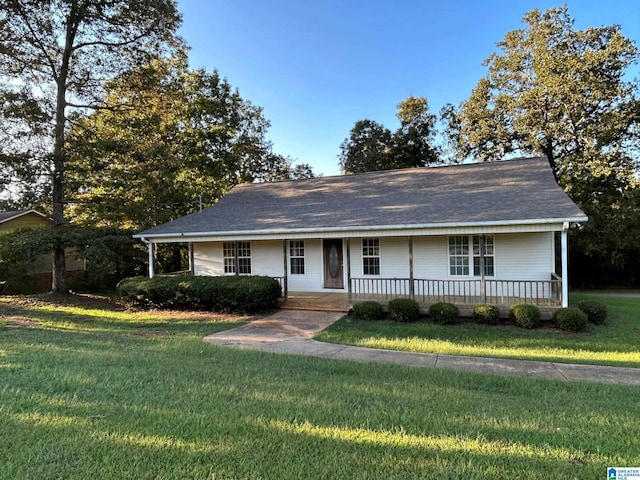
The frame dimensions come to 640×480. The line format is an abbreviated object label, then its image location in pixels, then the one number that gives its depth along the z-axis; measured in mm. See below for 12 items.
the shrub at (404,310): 10820
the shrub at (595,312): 10570
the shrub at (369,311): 11117
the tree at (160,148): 15484
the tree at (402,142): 29297
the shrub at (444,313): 10414
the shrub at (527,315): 9914
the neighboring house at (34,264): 19062
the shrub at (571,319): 9602
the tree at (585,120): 20266
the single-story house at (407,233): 11180
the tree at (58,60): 13633
